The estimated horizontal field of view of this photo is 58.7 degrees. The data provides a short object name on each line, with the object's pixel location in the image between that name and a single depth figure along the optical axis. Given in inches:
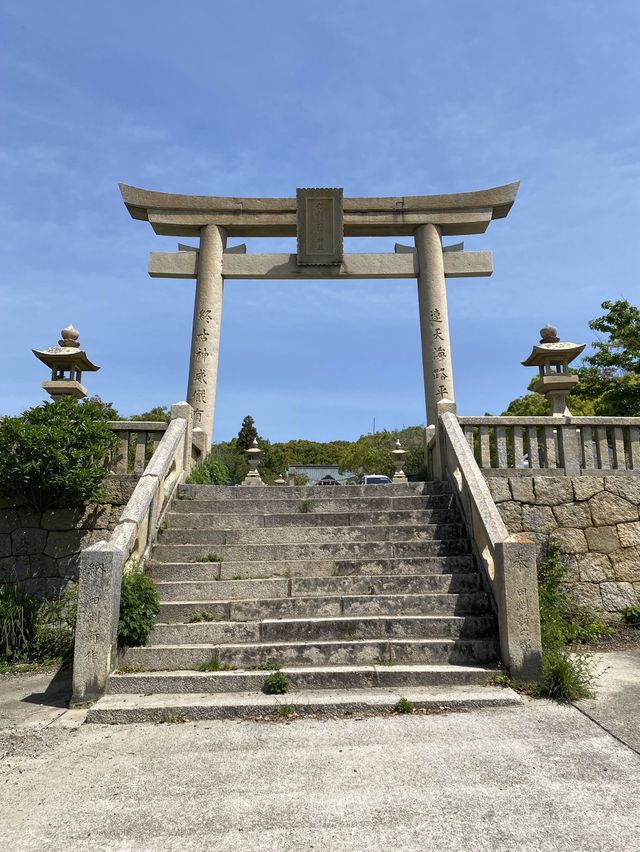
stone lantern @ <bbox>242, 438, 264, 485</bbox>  596.2
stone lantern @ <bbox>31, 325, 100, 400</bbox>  350.0
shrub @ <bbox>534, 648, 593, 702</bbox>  167.9
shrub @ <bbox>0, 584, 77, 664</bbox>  232.8
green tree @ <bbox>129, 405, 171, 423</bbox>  1306.5
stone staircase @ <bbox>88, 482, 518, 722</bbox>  170.1
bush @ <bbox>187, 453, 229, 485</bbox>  305.0
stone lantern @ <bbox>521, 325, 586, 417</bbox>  363.9
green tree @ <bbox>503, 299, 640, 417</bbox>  565.0
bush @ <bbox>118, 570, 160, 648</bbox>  184.7
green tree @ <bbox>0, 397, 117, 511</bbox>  239.5
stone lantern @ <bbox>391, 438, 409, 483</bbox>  725.9
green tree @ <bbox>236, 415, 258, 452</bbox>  1841.3
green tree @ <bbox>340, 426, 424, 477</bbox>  1277.1
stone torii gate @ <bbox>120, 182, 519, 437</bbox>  420.8
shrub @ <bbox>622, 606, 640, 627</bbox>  258.4
